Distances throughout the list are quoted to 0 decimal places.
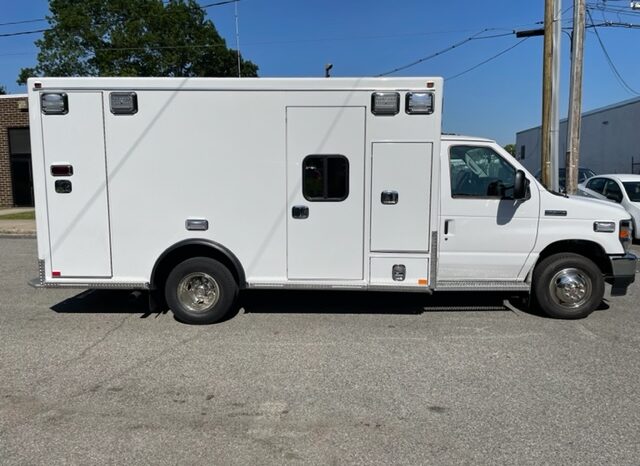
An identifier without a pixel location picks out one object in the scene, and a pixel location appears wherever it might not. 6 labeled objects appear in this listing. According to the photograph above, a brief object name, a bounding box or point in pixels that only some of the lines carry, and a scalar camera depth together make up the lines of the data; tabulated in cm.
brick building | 1900
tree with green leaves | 3419
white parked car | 1202
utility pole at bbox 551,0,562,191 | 1080
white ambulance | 555
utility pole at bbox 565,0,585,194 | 1164
